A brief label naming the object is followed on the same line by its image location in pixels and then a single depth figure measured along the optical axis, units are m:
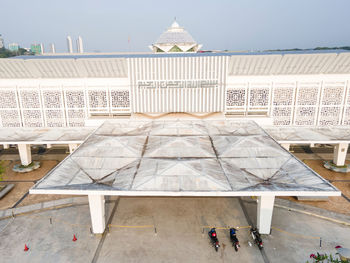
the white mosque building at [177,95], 26.59
